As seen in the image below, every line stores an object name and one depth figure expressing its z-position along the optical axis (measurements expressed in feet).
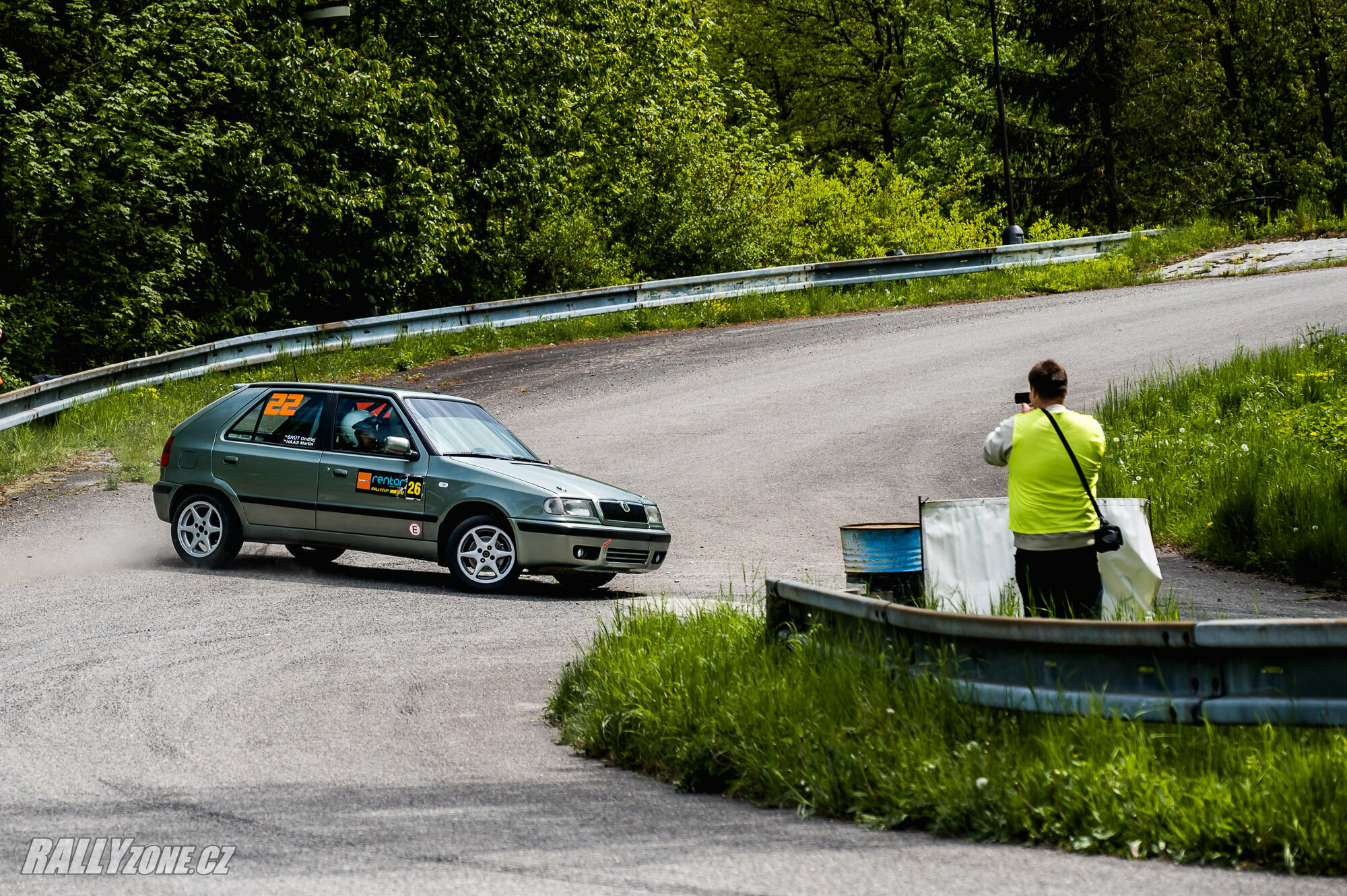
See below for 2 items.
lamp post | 250.27
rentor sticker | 72.79
